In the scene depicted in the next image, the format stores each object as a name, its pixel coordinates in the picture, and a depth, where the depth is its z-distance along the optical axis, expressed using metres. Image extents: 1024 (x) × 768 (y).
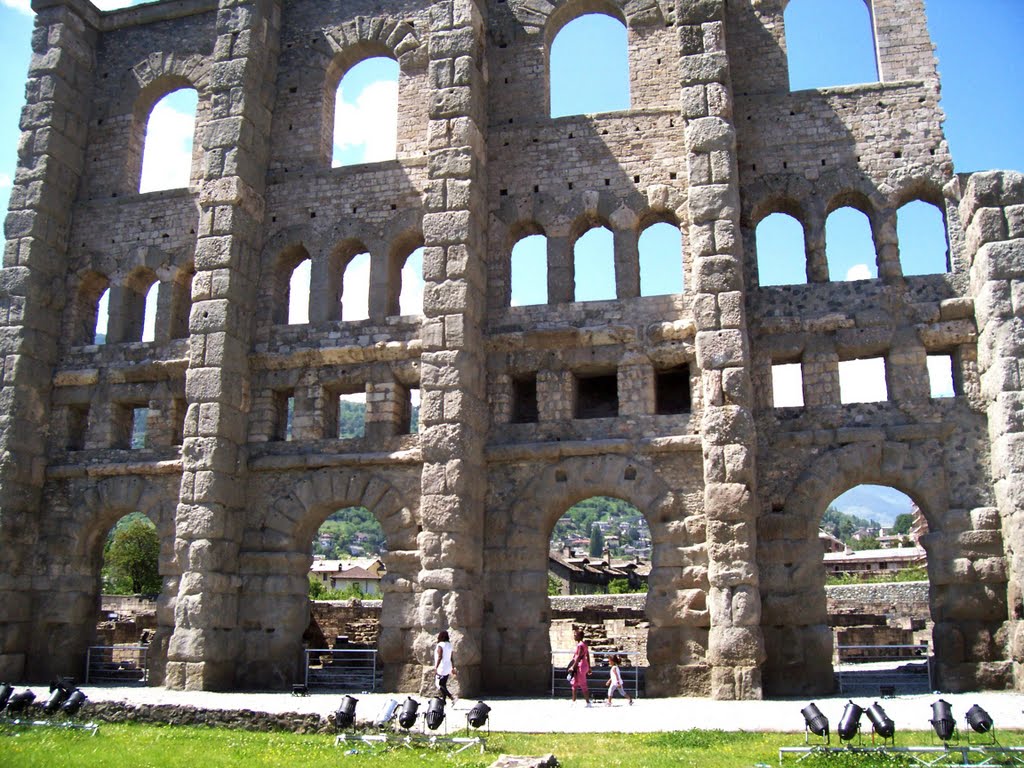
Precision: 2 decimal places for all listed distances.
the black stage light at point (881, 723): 8.88
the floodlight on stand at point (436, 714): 10.15
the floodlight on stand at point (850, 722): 9.05
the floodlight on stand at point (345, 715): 10.52
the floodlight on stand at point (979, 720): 8.96
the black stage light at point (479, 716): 10.43
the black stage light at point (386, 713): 10.60
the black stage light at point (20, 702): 11.71
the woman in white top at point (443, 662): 13.59
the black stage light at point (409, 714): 10.17
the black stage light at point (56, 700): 11.81
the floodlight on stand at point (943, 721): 8.80
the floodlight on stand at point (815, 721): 9.16
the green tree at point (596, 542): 125.50
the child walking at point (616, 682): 14.43
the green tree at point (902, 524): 115.74
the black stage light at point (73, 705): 11.77
